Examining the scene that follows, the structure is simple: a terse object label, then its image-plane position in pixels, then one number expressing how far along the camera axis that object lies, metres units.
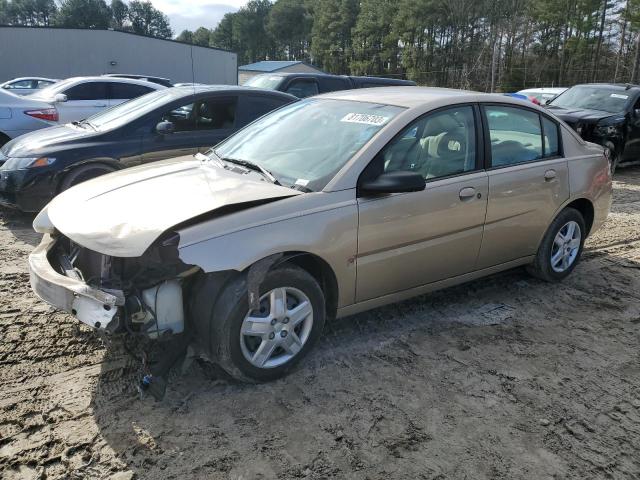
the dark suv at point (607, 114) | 10.33
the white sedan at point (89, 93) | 9.29
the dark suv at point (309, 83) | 10.73
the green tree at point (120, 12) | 110.44
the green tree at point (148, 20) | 115.69
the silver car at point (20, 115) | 8.26
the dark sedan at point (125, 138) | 5.89
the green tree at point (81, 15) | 90.81
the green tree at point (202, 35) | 126.06
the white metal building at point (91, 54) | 31.48
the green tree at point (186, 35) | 128.00
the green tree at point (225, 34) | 112.88
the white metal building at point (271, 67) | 42.81
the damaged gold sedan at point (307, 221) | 2.95
